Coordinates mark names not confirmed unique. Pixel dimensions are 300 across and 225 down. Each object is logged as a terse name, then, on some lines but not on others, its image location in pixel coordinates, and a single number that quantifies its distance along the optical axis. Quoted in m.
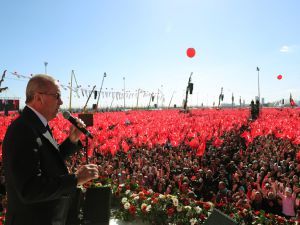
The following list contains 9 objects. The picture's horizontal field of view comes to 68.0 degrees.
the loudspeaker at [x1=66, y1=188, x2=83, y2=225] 2.29
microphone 2.09
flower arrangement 4.06
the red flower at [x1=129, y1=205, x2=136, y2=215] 4.40
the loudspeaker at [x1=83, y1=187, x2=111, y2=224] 2.14
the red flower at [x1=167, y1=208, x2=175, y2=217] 4.16
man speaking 1.48
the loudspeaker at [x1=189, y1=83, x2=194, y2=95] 20.84
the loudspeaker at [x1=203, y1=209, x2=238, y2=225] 2.12
